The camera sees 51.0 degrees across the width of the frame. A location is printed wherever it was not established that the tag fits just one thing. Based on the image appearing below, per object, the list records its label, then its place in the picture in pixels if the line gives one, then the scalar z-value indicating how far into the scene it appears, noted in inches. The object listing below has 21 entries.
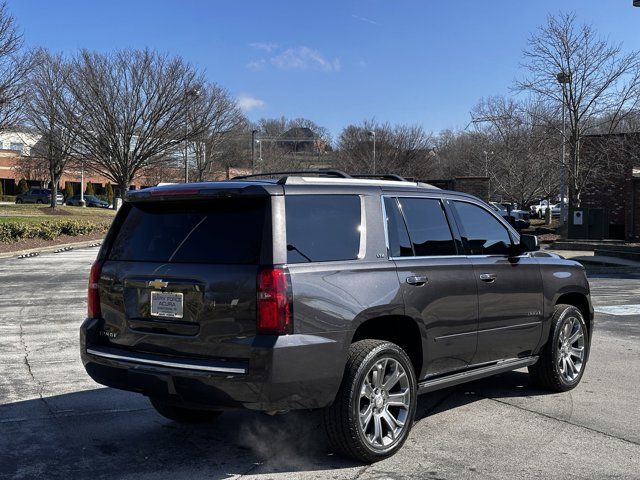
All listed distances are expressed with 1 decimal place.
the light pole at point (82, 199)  2469.0
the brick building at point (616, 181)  978.1
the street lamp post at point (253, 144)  1505.9
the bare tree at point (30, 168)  2197.0
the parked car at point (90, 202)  2538.6
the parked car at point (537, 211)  1943.9
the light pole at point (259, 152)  1919.0
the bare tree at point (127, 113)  1245.7
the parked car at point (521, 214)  1373.0
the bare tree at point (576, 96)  1076.5
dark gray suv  156.6
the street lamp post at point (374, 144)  1681.3
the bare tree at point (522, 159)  1221.7
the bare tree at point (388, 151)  1847.3
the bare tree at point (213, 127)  1365.7
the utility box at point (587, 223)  1080.2
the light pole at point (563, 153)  1059.3
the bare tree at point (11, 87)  887.7
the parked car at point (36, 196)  2465.6
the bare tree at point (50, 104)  1242.6
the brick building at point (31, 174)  1867.6
